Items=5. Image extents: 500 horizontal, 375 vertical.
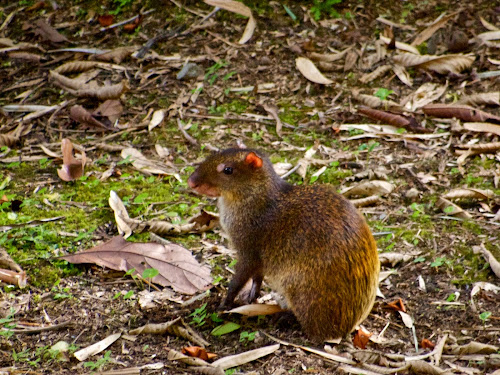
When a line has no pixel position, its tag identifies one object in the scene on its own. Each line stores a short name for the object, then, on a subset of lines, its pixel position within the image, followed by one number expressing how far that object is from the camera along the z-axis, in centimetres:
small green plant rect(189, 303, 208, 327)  876
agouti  841
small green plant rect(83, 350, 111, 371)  760
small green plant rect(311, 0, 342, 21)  1595
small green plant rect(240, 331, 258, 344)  841
